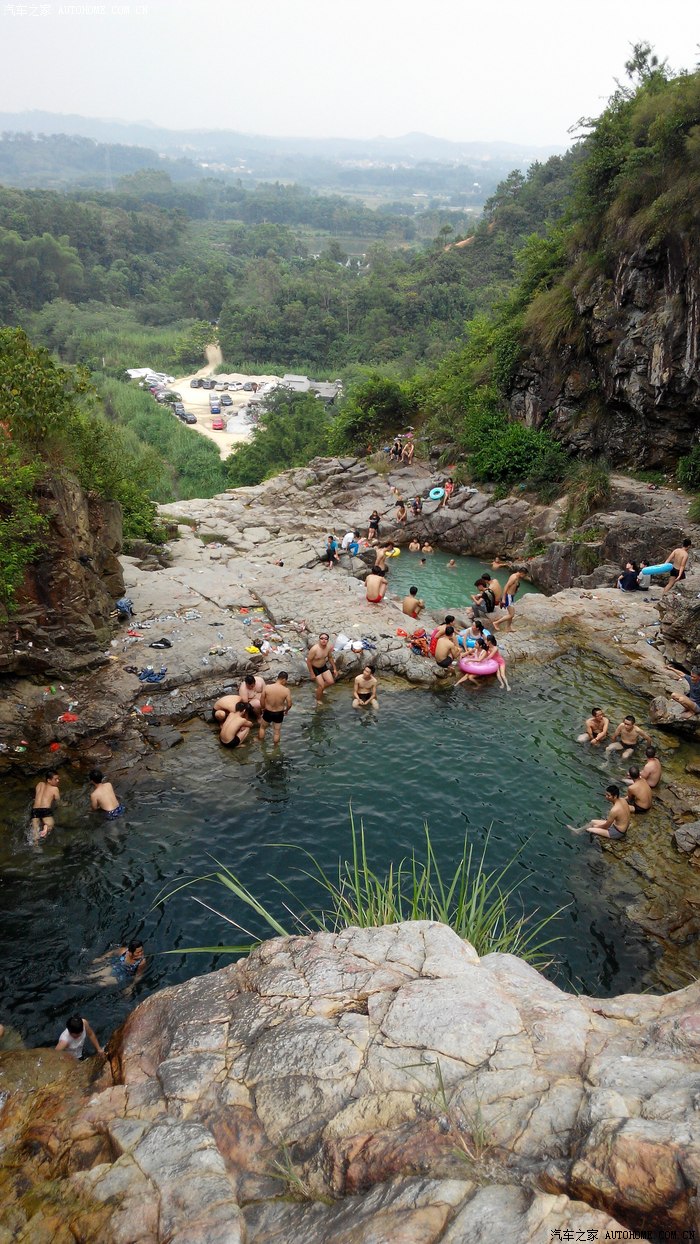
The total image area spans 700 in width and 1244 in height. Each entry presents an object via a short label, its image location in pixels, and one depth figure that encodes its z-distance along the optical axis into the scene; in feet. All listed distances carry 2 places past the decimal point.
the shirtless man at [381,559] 62.13
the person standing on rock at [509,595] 57.41
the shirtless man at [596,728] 42.47
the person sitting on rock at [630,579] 60.95
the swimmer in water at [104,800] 35.73
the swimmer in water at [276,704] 42.47
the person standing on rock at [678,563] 59.41
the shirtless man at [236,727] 41.37
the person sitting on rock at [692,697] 42.34
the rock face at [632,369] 68.39
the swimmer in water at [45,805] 34.12
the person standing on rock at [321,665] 47.24
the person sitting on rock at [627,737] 40.99
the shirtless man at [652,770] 37.60
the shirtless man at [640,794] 36.24
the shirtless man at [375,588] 58.44
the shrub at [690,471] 70.54
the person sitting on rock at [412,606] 59.36
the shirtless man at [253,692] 43.55
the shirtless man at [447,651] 50.57
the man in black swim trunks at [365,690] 46.24
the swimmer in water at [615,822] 34.73
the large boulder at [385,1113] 13.15
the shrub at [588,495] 75.15
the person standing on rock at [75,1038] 23.98
